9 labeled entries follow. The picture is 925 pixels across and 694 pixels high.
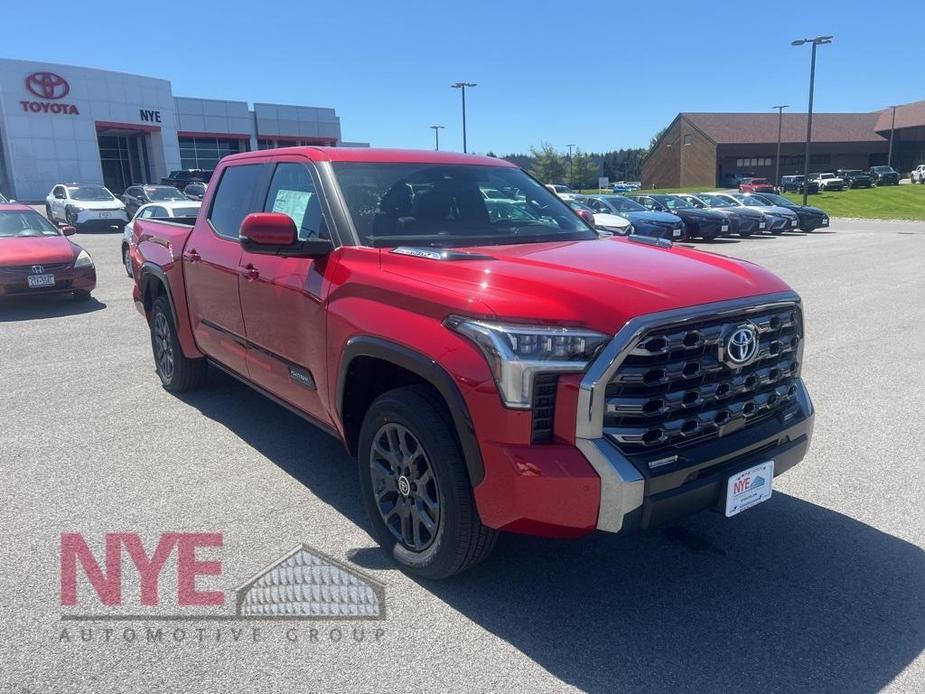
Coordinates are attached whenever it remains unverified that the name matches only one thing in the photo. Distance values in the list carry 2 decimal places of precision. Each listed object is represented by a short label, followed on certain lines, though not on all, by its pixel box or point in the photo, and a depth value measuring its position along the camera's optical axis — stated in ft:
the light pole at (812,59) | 116.16
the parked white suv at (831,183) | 176.86
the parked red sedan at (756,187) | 163.58
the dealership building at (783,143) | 238.07
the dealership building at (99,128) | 137.69
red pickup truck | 8.63
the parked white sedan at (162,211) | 42.70
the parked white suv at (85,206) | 79.36
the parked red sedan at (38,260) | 31.96
